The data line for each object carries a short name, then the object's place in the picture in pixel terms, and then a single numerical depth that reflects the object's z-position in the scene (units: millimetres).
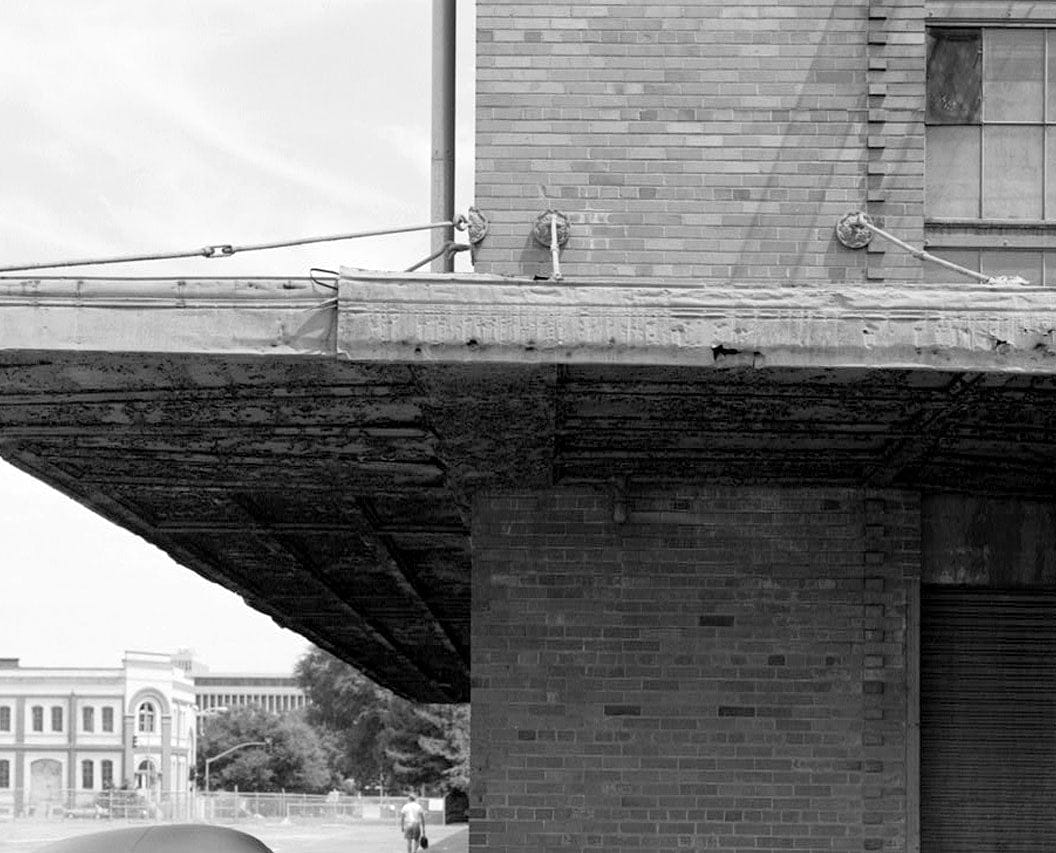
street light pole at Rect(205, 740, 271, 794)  141625
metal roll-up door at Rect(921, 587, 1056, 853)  9867
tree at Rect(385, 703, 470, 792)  104625
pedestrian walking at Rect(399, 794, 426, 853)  42219
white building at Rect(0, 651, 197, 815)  156750
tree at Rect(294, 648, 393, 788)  116000
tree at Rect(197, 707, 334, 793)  153250
